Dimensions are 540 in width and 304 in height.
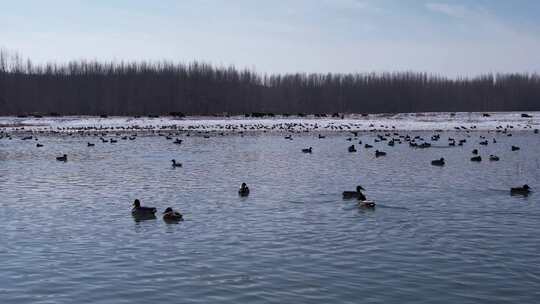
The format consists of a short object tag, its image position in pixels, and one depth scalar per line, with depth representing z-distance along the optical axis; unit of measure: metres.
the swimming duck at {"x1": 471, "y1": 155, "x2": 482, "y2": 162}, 35.22
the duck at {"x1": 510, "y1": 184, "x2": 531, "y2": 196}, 21.86
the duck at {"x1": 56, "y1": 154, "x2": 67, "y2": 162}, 37.57
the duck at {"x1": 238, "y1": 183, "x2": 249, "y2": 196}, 22.20
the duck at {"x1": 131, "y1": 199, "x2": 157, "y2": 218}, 17.94
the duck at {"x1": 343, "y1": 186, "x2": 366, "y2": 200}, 20.84
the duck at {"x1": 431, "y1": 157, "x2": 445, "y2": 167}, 33.32
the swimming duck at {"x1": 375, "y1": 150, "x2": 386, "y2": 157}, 39.56
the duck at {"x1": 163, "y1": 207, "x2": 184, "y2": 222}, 17.17
